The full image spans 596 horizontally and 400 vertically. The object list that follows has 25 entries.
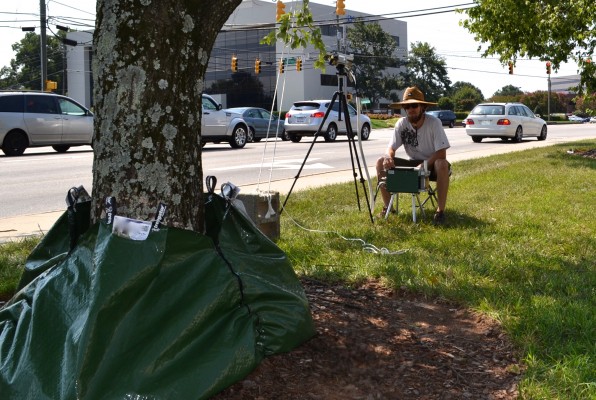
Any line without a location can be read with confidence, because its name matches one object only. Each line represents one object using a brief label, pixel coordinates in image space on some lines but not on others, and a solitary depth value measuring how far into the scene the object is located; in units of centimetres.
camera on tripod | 647
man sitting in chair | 729
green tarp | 281
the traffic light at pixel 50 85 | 3444
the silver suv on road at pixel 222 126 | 2069
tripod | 670
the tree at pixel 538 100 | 8925
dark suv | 5314
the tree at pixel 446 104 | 8056
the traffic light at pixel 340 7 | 2315
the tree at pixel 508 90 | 12969
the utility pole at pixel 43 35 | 3281
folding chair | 696
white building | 7144
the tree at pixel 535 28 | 1588
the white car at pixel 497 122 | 2439
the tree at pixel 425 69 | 8544
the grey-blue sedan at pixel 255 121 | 2578
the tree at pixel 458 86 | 10604
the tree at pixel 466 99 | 8538
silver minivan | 1806
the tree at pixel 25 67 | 9119
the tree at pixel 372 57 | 7600
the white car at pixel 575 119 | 7982
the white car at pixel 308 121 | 2484
